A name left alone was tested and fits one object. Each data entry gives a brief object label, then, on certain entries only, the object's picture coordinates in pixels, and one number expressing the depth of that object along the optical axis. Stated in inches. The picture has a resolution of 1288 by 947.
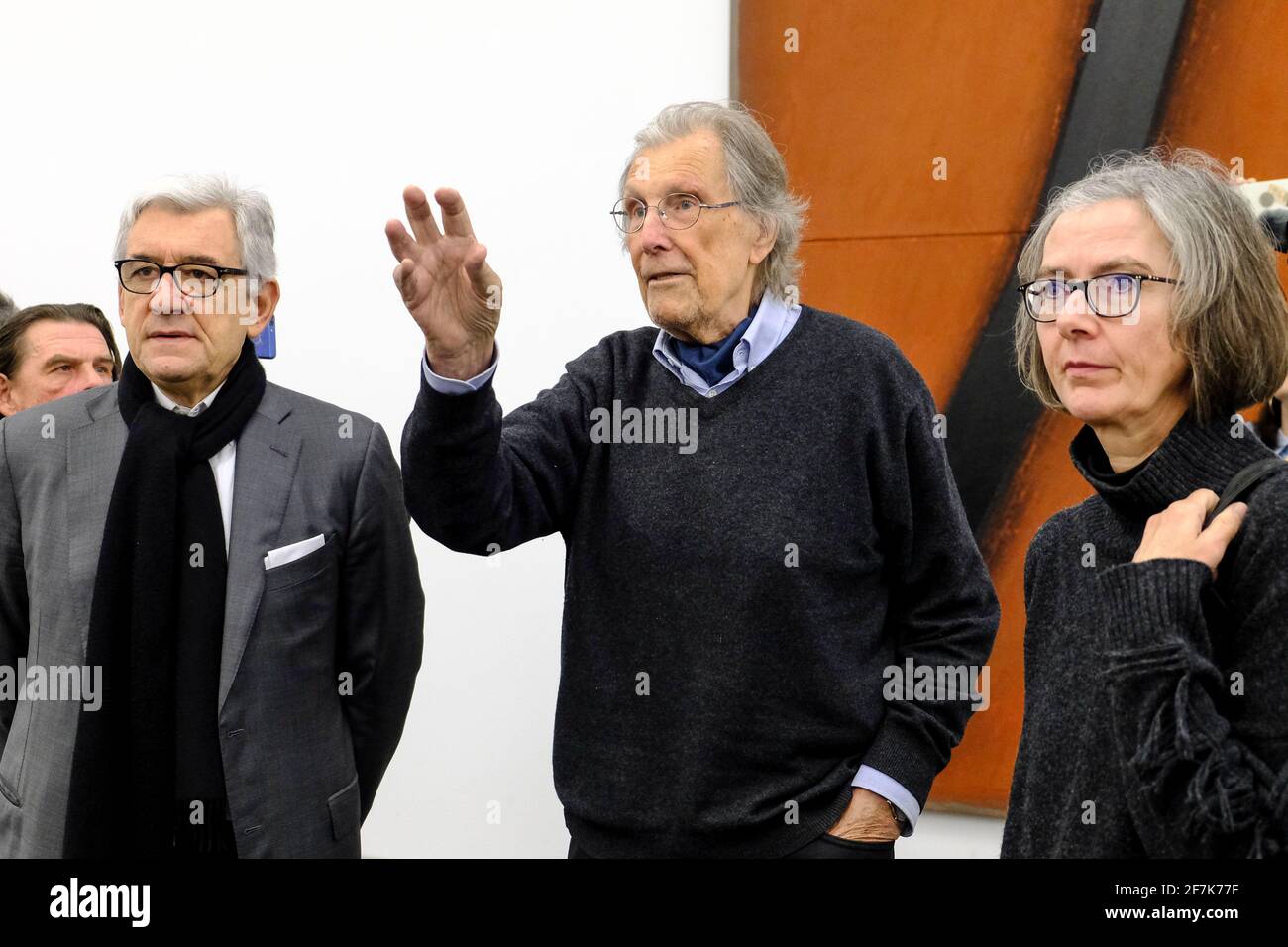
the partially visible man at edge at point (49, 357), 115.8
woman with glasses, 49.3
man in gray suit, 80.9
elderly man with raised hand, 74.4
